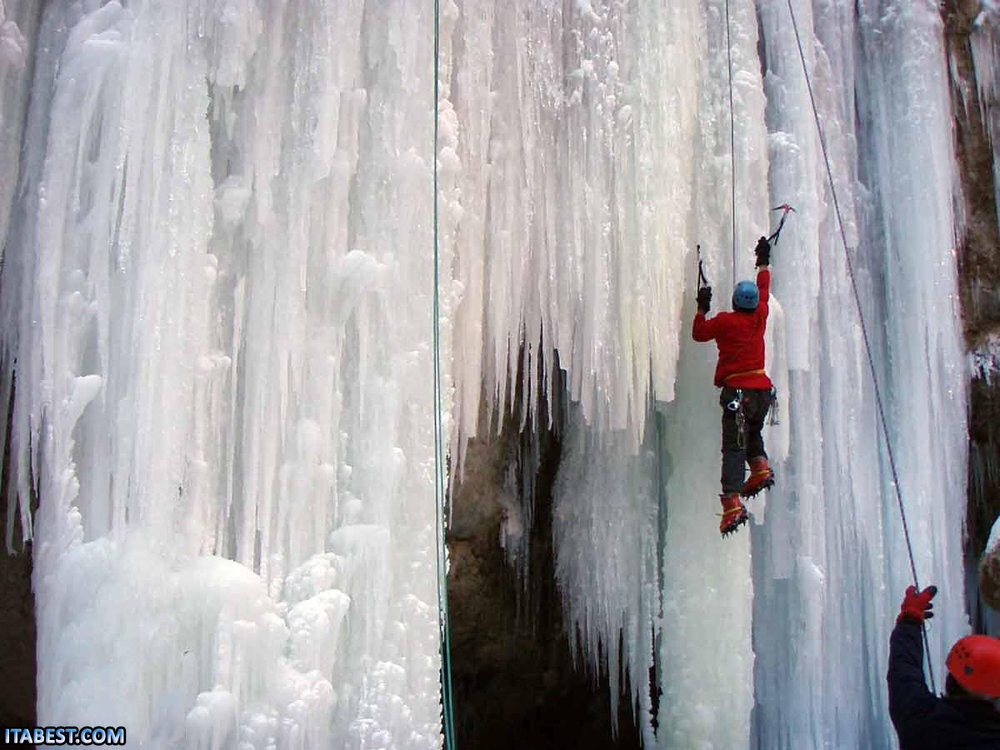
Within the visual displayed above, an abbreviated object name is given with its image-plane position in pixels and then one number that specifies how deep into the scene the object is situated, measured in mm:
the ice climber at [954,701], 2611
